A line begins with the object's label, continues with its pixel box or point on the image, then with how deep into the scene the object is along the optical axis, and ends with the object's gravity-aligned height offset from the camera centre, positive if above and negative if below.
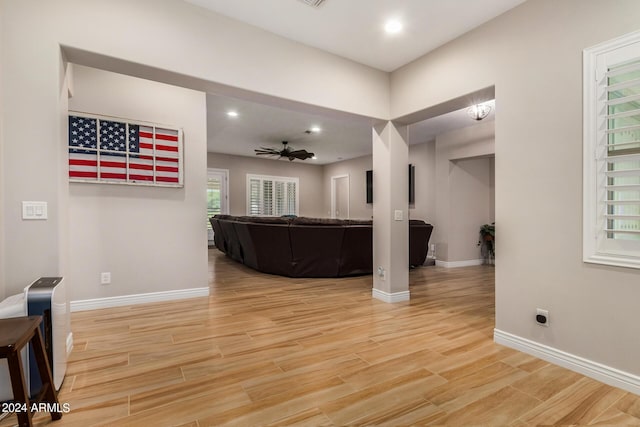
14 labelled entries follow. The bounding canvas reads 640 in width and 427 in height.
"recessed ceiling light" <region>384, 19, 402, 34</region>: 2.72 +1.65
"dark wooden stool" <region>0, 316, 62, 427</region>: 1.29 -0.69
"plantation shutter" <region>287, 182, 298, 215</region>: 10.05 +0.39
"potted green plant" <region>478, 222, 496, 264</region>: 6.47 -0.75
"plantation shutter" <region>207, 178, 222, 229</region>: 8.74 +0.37
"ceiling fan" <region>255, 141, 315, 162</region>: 7.28 +1.33
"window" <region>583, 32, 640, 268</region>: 1.89 +0.35
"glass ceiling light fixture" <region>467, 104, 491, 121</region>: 4.37 +1.40
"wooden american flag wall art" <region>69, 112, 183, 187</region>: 3.28 +0.66
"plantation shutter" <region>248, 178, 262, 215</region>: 9.31 +0.35
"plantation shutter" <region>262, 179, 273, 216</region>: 9.55 +0.37
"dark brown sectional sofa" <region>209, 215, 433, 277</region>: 4.93 -0.61
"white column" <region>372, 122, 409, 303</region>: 3.69 -0.06
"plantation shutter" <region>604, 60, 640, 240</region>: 1.88 +0.35
